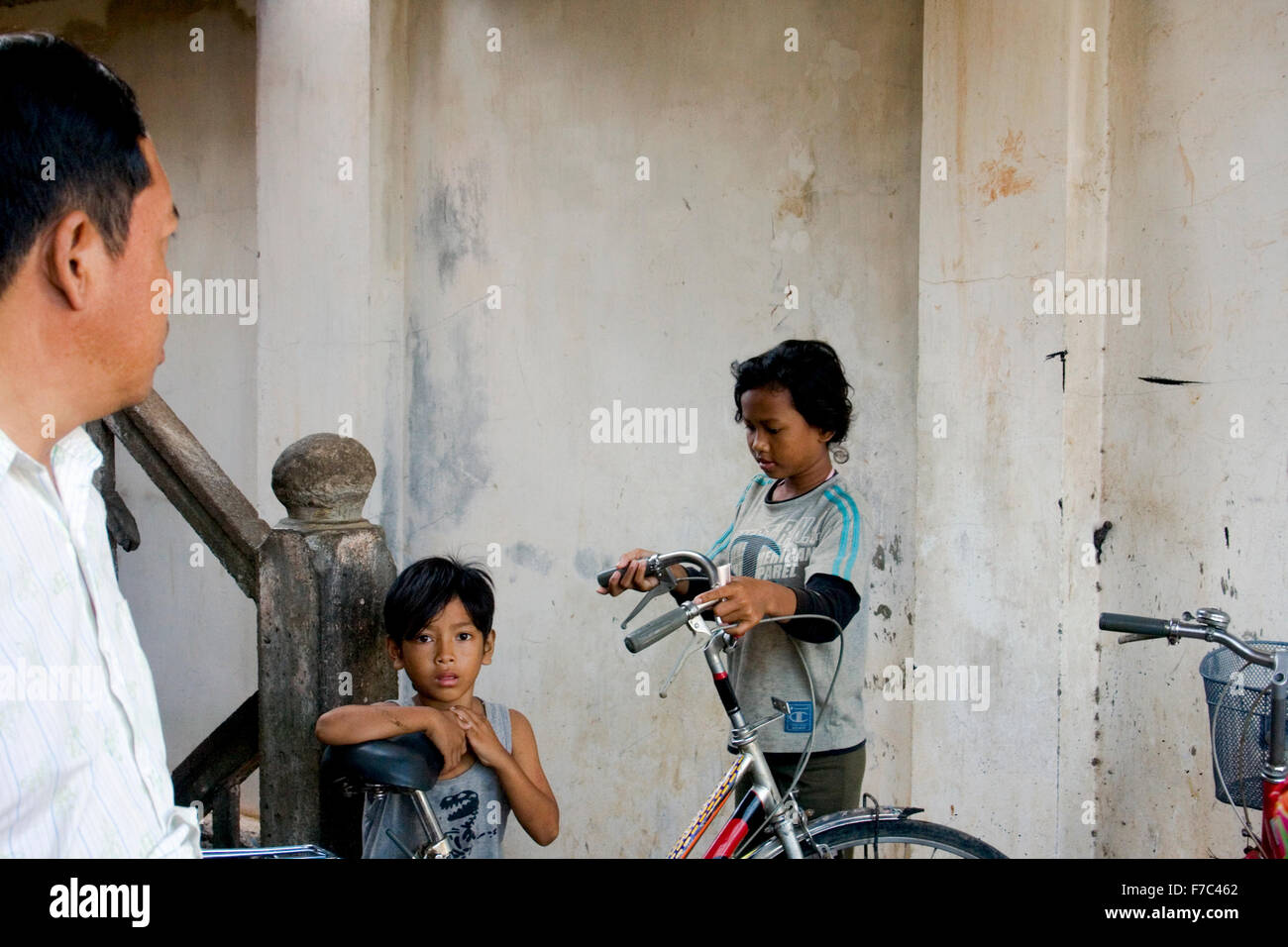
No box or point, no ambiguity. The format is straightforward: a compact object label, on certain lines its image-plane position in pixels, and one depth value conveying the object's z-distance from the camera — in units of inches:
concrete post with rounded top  95.9
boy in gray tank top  89.9
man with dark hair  40.4
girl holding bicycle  99.4
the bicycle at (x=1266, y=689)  83.2
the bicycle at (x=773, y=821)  88.9
